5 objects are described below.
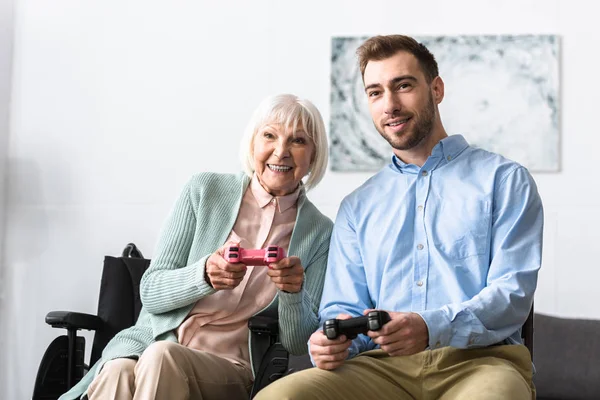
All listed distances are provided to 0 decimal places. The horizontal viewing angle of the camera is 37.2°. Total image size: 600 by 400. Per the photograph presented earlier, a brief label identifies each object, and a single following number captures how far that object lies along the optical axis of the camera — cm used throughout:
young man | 197
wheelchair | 233
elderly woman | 223
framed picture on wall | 365
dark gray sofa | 326
